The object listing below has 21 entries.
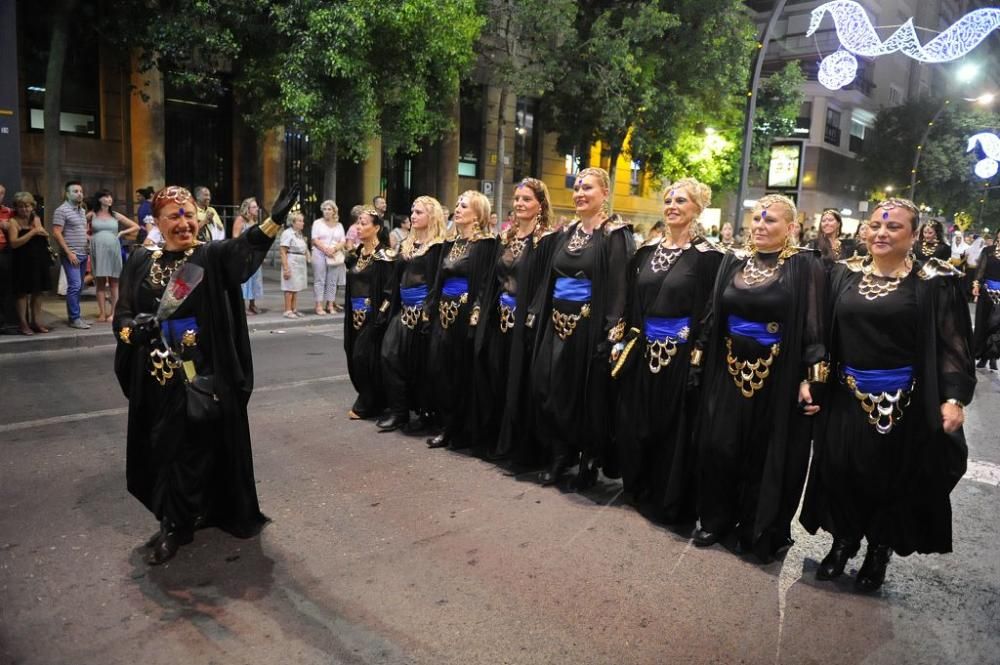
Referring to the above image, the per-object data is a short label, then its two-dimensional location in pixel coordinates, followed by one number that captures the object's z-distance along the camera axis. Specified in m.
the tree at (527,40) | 19.58
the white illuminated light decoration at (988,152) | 24.42
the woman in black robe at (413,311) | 6.60
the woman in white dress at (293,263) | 13.01
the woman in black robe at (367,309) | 6.89
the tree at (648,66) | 20.88
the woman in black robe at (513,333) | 5.77
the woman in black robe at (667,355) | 4.82
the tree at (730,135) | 25.30
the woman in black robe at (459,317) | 6.30
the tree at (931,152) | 41.53
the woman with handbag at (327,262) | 12.63
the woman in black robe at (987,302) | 10.55
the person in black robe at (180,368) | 3.98
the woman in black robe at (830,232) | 9.30
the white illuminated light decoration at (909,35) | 10.84
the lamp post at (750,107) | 17.83
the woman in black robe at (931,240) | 11.88
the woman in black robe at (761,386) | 4.26
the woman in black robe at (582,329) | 5.30
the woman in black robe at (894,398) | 3.87
